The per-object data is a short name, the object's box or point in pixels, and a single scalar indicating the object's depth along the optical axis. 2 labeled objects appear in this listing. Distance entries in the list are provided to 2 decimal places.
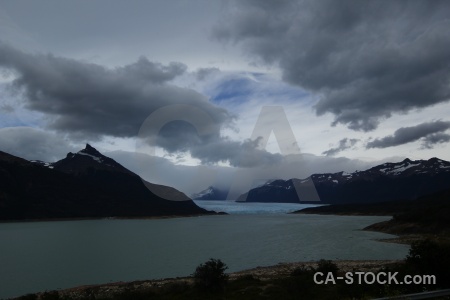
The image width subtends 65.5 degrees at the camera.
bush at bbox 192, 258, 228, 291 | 34.22
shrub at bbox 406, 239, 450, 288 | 22.91
